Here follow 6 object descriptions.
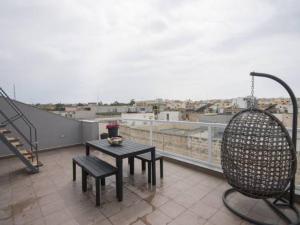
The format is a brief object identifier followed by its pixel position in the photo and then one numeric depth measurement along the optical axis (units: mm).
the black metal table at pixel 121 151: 2549
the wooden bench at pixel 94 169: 2388
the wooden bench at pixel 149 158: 3056
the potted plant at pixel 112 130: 3373
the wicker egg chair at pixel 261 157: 1937
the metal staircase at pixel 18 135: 3672
